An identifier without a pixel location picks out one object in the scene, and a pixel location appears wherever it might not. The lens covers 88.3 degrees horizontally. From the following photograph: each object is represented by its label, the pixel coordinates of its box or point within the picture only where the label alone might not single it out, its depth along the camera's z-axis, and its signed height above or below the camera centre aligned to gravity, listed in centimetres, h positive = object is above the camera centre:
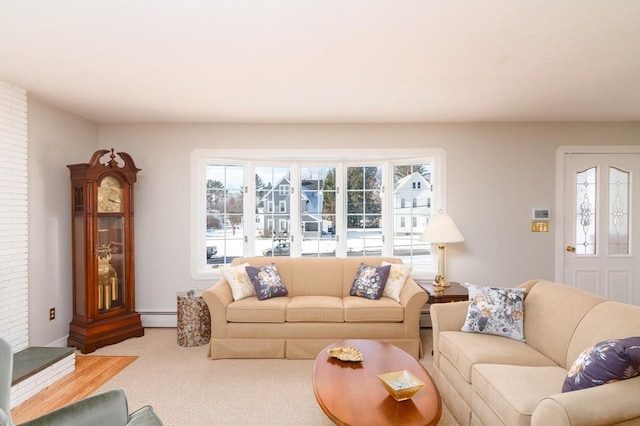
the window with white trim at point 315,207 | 429 +5
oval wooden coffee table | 162 -102
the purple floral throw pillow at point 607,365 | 146 -71
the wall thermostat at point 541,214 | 405 -5
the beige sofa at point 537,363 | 138 -92
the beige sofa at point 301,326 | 315 -111
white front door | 403 -18
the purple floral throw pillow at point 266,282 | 342 -75
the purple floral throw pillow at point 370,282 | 344 -76
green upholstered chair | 95 -62
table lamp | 362 -25
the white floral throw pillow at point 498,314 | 246 -79
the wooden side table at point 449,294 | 335 -87
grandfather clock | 340 -46
